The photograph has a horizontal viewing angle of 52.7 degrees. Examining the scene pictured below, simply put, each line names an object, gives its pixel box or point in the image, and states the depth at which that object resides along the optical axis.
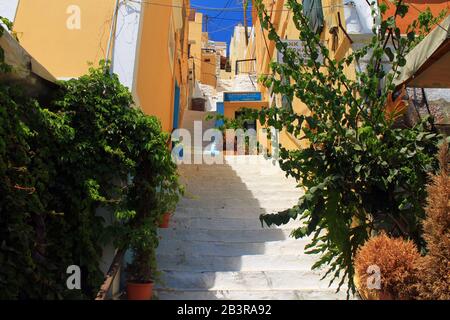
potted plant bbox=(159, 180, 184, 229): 5.40
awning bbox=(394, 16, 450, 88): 4.07
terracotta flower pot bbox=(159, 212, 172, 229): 6.94
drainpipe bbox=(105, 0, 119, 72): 6.70
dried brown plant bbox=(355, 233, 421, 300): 4.23
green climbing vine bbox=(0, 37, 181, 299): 3.82
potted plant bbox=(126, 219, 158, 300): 4.92
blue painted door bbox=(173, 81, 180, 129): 12.02
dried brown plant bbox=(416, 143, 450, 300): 3.55
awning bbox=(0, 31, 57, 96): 3.98
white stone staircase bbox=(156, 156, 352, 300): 5.45
